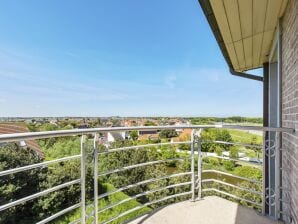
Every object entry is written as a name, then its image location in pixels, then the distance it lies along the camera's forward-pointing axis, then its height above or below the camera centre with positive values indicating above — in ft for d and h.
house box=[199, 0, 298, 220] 4.57 +2.85
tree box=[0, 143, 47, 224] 14.16 -5.70
